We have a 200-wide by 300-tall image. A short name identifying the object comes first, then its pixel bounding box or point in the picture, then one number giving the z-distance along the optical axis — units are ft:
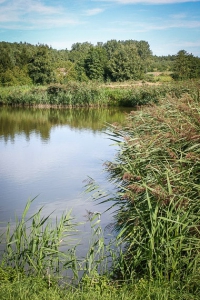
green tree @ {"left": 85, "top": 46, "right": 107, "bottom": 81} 166.09
